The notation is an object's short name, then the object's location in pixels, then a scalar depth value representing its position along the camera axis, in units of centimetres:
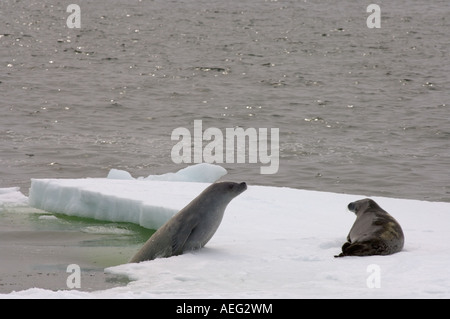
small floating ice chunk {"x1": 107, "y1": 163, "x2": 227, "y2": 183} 2208
